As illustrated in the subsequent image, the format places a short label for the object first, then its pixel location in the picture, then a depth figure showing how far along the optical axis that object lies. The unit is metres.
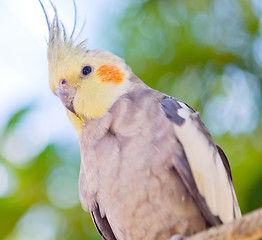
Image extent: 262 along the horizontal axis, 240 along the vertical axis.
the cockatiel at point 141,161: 0.59
